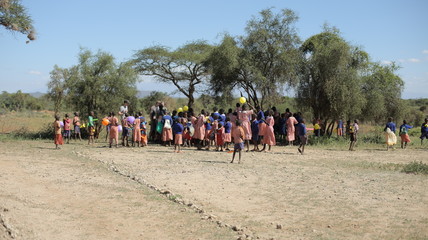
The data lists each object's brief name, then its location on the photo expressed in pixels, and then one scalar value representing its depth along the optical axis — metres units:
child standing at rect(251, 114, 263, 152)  19.97
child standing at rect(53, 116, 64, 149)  18.88
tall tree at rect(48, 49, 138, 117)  24.16
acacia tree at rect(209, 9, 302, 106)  24.69
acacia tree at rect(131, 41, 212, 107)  33.42
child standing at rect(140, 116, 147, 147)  20.52
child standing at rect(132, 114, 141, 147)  20.07
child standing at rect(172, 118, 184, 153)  18.14
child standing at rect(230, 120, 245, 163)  14.95
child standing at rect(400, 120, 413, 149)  21.91
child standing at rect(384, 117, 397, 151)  21.19
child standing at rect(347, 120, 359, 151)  20.58
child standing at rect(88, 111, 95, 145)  21.22
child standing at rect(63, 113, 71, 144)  20.78
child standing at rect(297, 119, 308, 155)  18.28
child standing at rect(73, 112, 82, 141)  21.81
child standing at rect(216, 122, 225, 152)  19.52
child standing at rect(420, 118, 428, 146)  23.08
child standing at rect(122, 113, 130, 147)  20.19
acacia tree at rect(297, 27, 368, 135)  23.42
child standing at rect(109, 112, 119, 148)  19.66
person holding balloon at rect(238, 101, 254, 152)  19.36
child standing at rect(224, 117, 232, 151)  19.23
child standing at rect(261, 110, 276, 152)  19.44
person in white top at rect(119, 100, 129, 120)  20.48
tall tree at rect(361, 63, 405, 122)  26.73
